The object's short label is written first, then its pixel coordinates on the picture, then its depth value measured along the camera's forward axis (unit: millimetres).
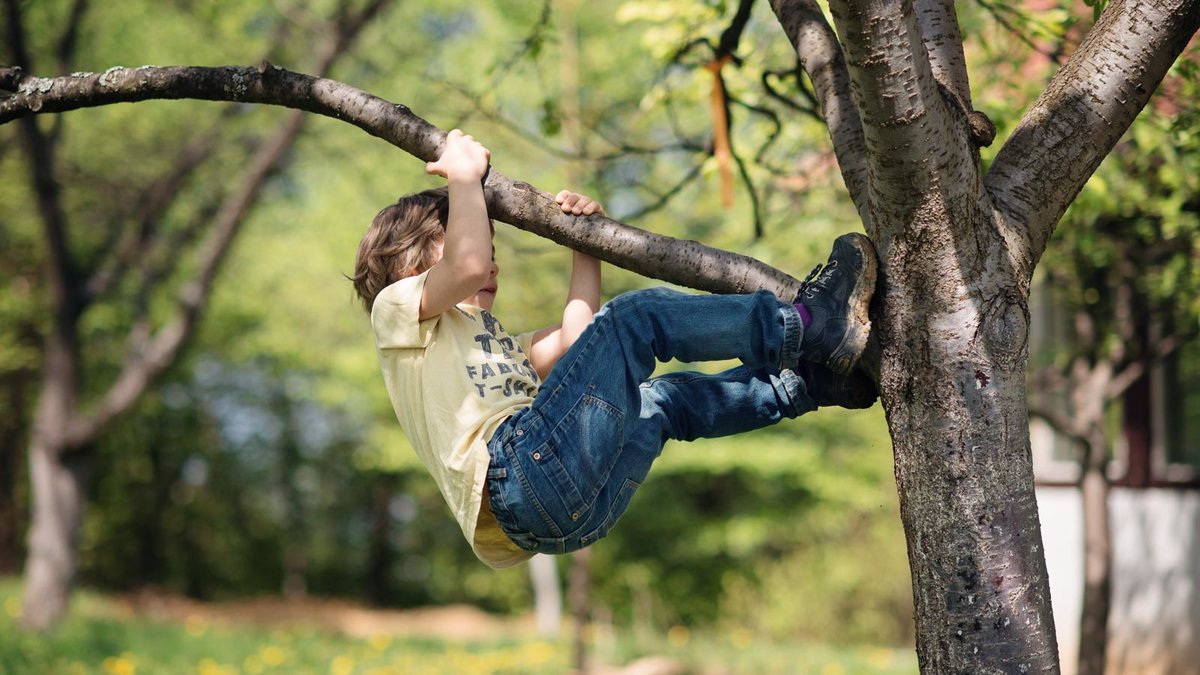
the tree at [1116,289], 4289
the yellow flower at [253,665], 7314
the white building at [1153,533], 7426
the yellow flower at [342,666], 7273
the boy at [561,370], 2260
